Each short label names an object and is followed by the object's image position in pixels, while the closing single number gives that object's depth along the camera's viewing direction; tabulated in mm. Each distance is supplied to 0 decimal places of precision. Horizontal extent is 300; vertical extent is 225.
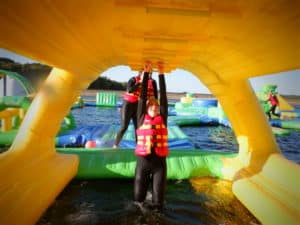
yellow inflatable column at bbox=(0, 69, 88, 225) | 2019
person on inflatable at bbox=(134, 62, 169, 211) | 2292
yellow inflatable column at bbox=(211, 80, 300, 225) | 2200
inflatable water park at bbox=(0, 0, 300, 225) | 1312
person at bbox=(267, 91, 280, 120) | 9787
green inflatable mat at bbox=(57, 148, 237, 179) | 3377
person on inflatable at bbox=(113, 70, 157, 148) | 3571
